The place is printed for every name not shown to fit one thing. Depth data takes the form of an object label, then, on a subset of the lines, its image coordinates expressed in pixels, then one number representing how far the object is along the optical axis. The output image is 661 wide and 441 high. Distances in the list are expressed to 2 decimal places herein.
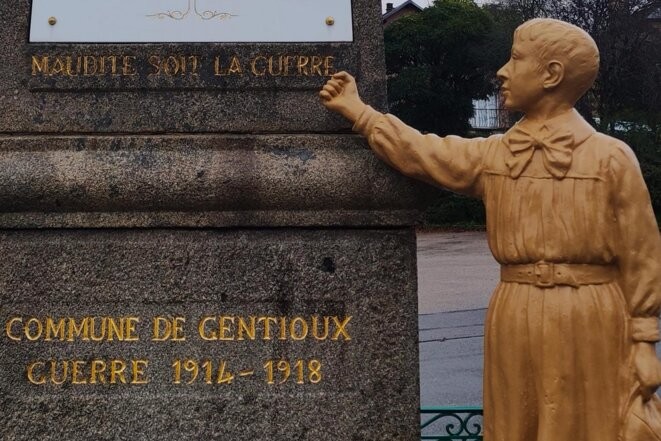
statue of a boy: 2.63
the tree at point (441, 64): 31.47
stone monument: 3.03
